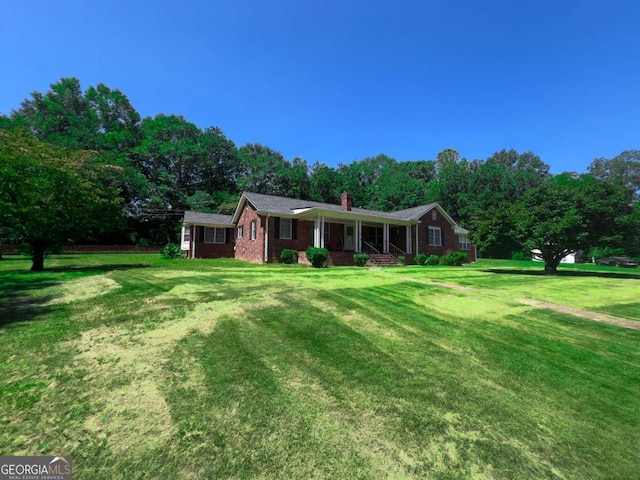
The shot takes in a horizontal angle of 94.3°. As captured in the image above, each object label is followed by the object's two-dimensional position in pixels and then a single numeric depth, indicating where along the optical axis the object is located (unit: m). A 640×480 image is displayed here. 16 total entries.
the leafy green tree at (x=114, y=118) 39.59
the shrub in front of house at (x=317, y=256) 16.72
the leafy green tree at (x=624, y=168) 53.03
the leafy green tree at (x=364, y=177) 49.19
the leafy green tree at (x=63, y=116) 36.38
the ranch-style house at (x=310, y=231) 19.00
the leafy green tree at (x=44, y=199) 11.58
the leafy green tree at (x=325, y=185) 45.59
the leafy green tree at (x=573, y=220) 15.12
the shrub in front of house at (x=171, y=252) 22.16
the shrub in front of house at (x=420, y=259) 21.75
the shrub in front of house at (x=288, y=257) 18.23
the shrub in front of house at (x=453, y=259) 22.33
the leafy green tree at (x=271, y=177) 42.84
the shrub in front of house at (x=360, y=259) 18.45
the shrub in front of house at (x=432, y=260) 21.78
